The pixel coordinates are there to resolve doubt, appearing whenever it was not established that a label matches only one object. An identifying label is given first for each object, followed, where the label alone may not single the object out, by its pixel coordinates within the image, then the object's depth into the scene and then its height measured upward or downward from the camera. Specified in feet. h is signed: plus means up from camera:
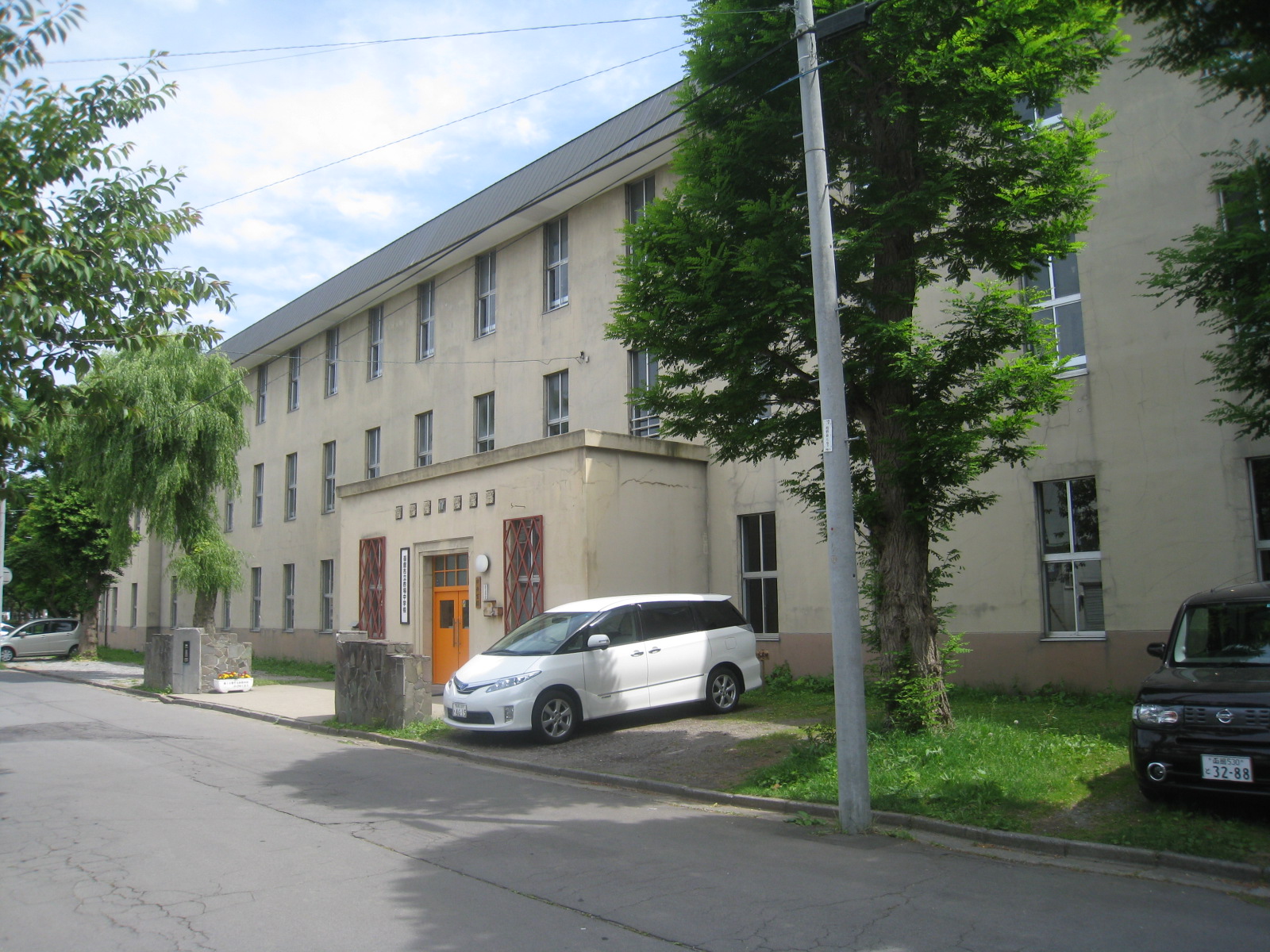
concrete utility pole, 26.04 +3.33
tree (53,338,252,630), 77.61 +11.44
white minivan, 41.37 -3.23
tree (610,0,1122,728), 31.24 +11.60
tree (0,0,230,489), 27.12 +10.62
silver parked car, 136.36 -4.90
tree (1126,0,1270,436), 19.20 +10.13
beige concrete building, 43.04 +7.14
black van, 23.22 -3.19
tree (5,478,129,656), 120.67 +7.81
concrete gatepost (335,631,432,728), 48.52 -4.29
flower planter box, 70.95 -6.10
